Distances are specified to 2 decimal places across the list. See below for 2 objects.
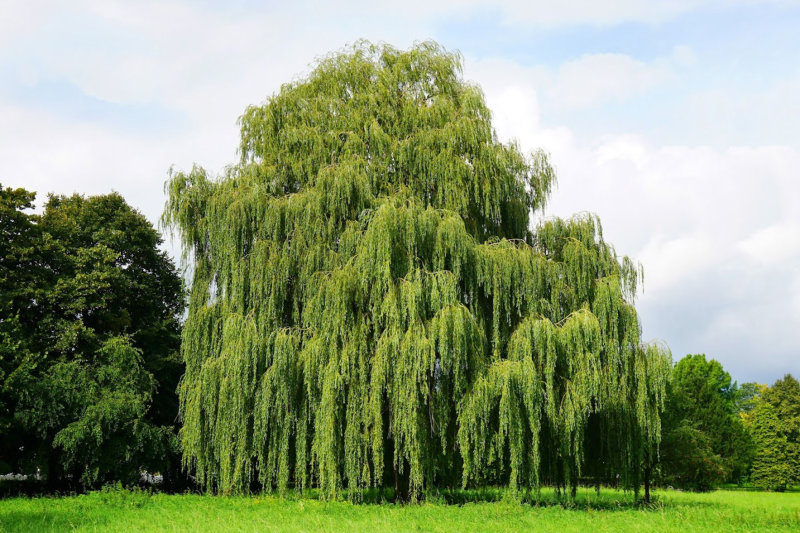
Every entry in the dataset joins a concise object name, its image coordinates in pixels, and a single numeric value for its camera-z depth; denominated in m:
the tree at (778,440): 42.66
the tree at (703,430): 26.22
